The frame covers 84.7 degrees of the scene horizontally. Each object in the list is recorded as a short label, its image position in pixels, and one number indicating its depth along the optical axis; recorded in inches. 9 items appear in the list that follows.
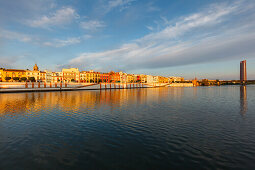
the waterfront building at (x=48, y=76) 5357.3
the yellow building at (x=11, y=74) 4838.6
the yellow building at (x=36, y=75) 5509.8
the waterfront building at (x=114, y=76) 7121.6
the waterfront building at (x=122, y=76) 7340.1
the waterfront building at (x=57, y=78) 4689.2
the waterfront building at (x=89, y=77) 5916.3
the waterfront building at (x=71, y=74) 5531.0
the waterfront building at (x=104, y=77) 6669.8
